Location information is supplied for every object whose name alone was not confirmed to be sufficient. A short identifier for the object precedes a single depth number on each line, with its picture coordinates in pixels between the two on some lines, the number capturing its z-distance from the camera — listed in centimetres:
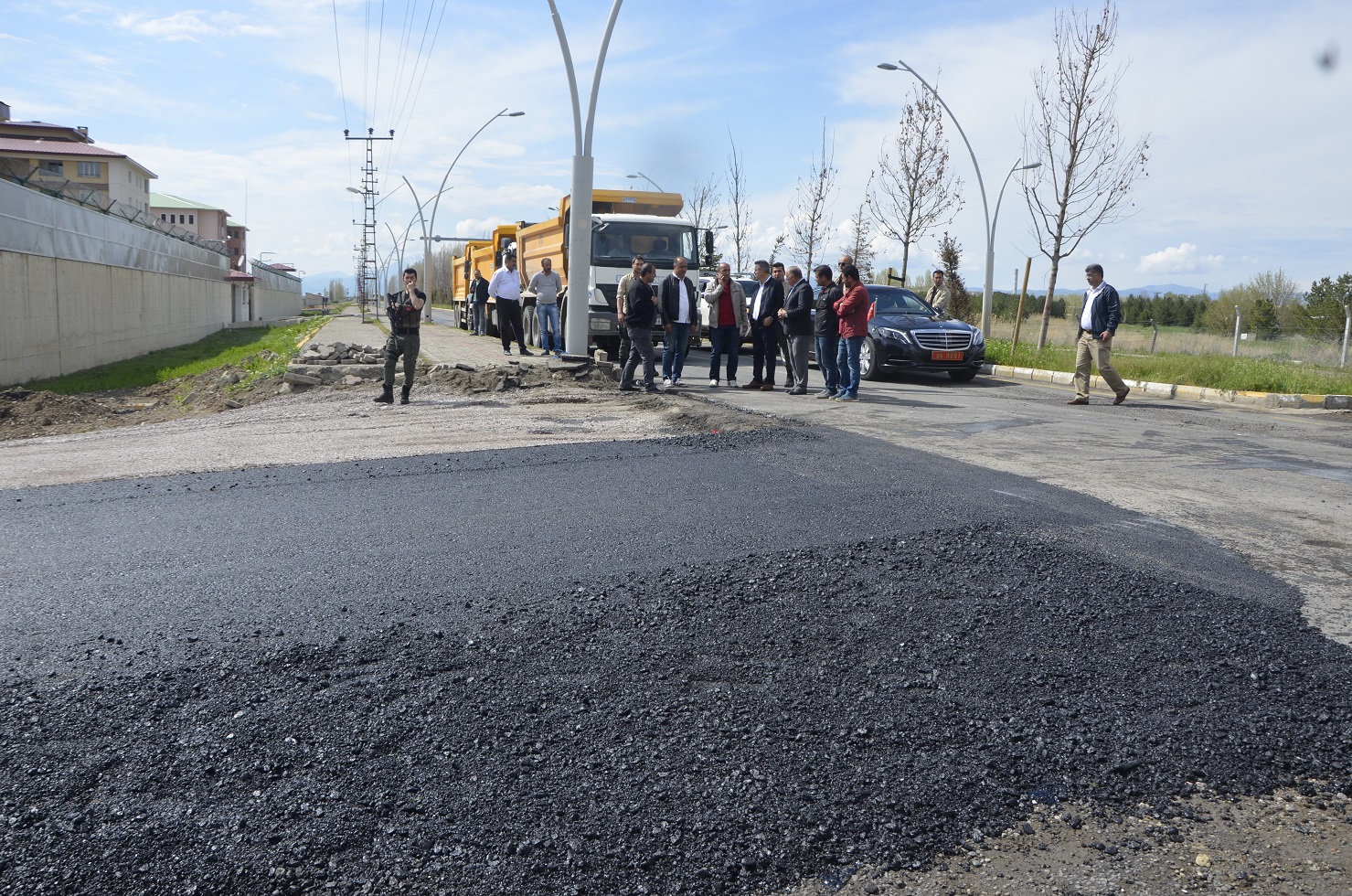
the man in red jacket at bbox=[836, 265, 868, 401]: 1296
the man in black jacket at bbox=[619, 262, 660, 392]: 1305
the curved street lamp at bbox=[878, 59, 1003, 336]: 2338
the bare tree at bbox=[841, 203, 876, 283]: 3312
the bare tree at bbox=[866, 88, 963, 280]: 2923
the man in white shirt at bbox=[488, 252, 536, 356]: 1756
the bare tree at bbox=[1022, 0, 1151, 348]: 2228
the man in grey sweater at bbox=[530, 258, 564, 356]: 1830
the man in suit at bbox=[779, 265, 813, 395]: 1341
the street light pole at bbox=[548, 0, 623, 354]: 1502
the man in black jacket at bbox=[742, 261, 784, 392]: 1416
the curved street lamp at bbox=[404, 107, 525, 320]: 4670
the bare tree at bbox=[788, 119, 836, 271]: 3541
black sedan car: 1631
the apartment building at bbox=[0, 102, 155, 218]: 7131
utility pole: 6693
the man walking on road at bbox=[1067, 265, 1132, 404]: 1278
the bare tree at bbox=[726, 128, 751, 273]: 4184
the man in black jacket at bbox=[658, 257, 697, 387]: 1368
